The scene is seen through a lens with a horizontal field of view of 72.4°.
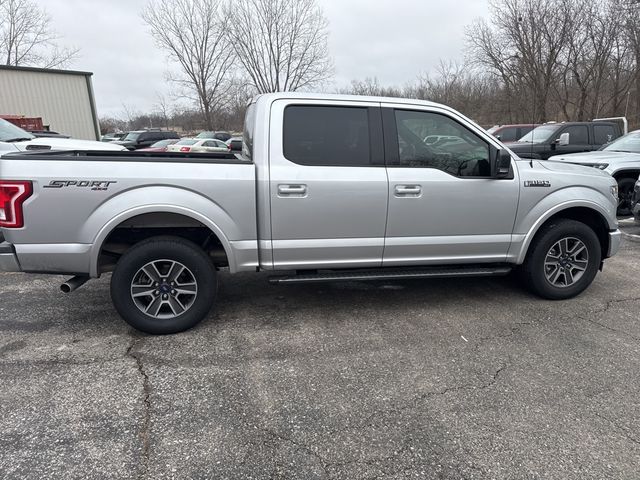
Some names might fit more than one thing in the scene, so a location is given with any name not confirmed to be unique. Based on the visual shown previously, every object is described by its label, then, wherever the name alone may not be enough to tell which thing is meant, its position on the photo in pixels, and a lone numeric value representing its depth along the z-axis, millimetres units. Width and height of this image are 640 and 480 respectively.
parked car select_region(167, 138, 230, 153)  21484
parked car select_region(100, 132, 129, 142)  29902
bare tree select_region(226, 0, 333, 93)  30578
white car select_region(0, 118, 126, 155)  7608
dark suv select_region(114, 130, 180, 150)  25080
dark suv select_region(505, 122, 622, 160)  11102
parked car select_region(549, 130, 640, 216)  7980
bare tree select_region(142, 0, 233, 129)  34594
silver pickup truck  3348
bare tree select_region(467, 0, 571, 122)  25953
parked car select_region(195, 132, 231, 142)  28609
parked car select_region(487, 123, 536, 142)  15659
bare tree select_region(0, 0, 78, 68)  30844
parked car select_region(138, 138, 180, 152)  21075
